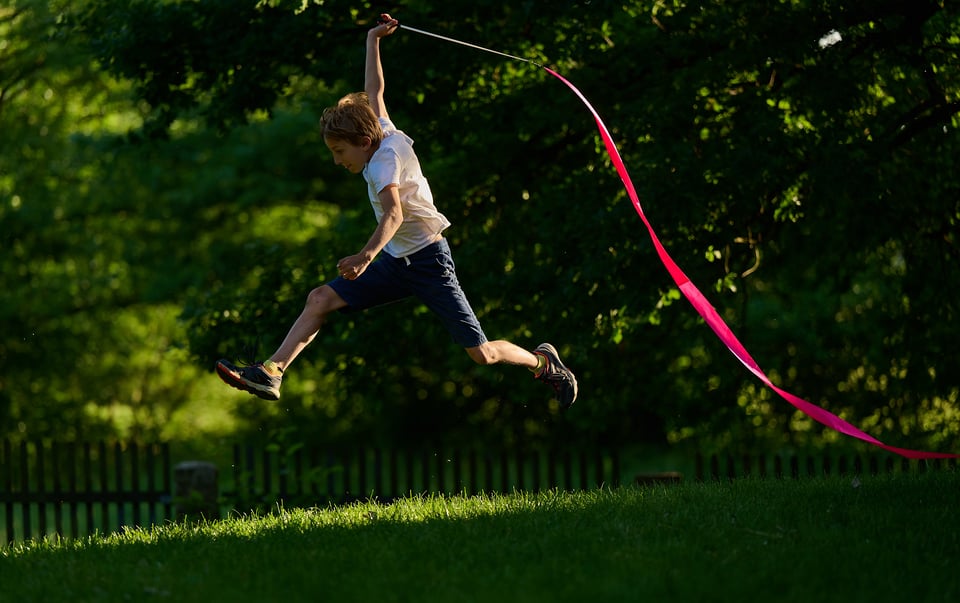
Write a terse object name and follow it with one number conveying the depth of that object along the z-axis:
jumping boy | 12.09
